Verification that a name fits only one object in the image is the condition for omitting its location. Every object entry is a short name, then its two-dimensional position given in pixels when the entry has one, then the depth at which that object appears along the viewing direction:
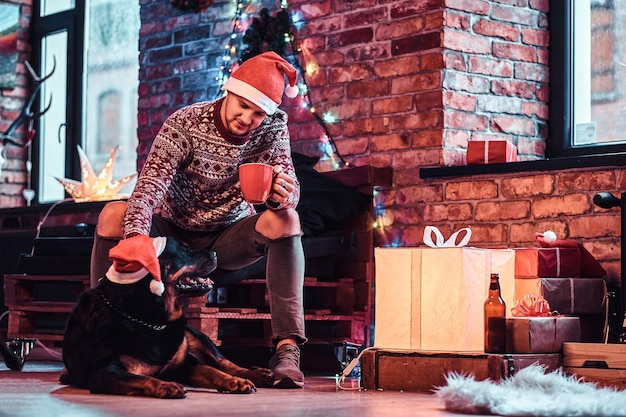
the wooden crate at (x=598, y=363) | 3.30
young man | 3.51
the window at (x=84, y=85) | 6.20
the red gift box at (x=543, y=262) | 3.77
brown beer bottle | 3.36
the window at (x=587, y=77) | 4.33
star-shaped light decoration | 5.66
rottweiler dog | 3.08
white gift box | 3.40
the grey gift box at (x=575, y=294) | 3.72
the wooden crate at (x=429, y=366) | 3.28
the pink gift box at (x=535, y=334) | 3.36
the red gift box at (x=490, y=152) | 4.25
